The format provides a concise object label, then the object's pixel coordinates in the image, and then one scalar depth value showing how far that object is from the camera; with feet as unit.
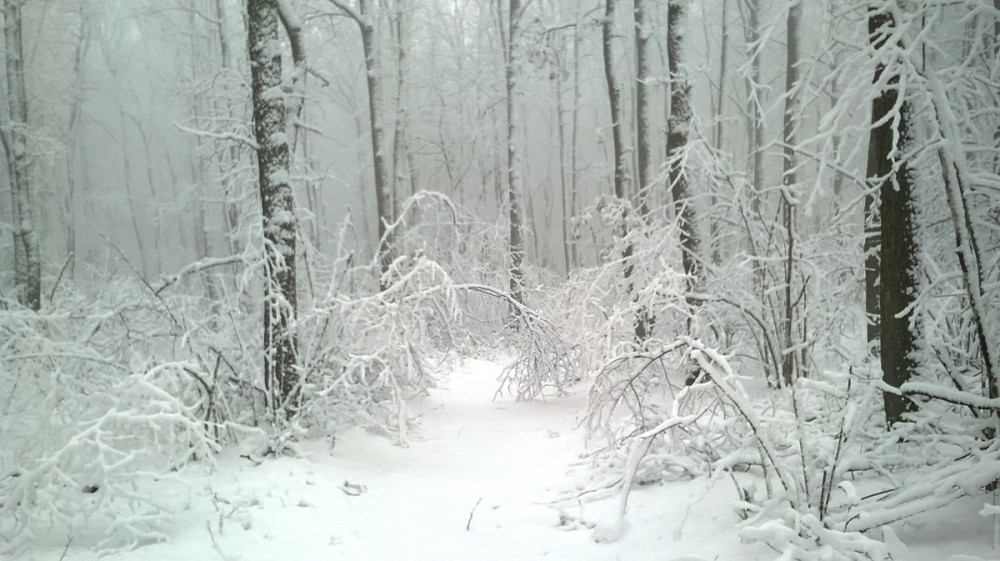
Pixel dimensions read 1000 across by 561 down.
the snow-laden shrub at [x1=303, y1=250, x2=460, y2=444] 19.81
